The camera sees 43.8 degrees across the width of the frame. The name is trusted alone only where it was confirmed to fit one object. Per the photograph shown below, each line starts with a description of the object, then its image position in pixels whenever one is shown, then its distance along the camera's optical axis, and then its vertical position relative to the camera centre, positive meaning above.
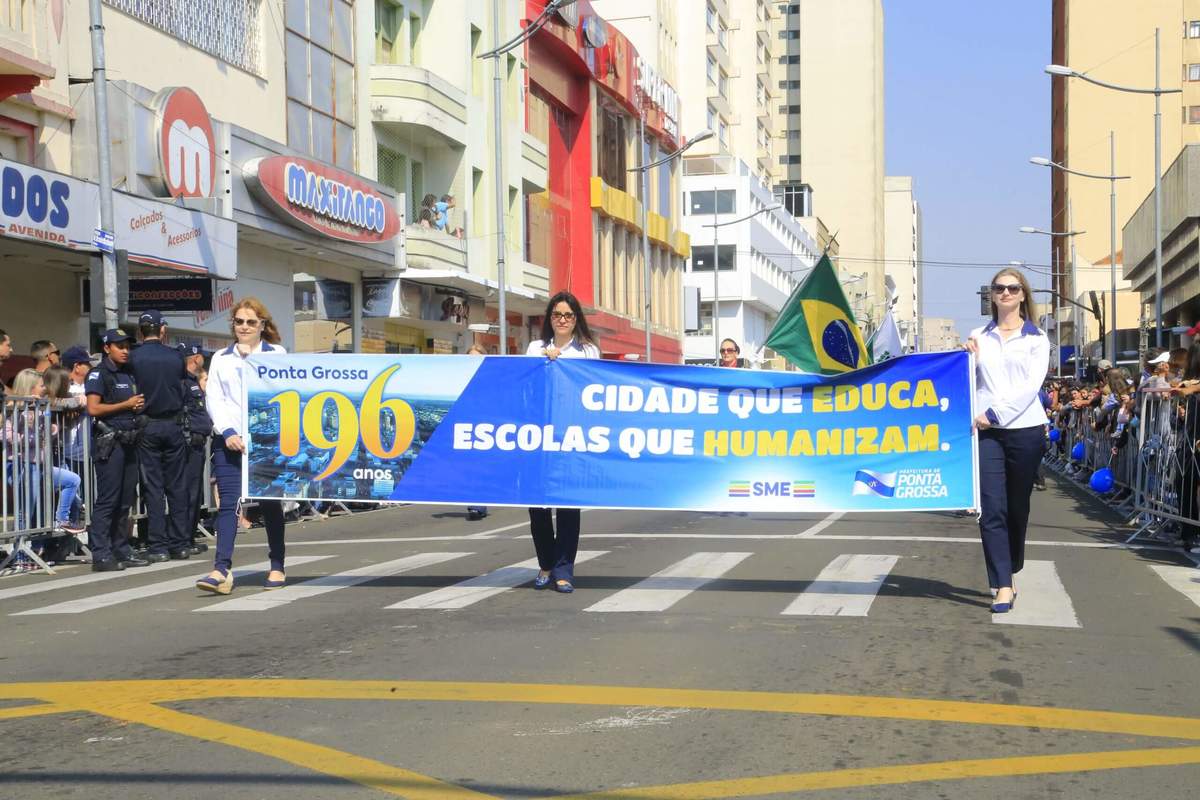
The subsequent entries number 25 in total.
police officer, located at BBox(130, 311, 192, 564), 13.02 -0.41
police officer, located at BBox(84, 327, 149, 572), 12.56 -0.49
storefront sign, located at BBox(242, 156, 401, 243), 26.70 +3.73
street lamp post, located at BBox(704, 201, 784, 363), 64.24 +4.20
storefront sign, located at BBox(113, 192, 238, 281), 21.31 +2.38
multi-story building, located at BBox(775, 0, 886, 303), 160.12 +29.28
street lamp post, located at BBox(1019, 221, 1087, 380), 74.44 +5.27
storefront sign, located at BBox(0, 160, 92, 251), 17.95 +2.36
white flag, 20.44 +0.61
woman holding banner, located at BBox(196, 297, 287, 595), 9.96 -0.25
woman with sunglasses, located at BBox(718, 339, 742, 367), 17.23 +0.38
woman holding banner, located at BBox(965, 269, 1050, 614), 8.82 -0.26
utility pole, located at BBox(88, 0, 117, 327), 18.17 +2.82
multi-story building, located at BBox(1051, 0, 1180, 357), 88.25 +17.04
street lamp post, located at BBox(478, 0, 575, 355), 32.81 +5.21
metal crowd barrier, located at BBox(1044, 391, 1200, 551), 14.08 -0.95
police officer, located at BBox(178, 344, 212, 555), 14.01 -0.47
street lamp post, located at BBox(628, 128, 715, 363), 50.94 +4.68
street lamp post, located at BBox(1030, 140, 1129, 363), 45.60 +4.82
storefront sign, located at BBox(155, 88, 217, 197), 23.55 +4.06
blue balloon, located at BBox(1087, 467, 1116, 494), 19.59 -1.32
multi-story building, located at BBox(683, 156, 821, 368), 88.69 +8.34
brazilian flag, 15.88 +0.63
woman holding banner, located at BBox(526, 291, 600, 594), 9.78 -0.83
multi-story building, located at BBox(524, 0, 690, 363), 48.53 +8.13
